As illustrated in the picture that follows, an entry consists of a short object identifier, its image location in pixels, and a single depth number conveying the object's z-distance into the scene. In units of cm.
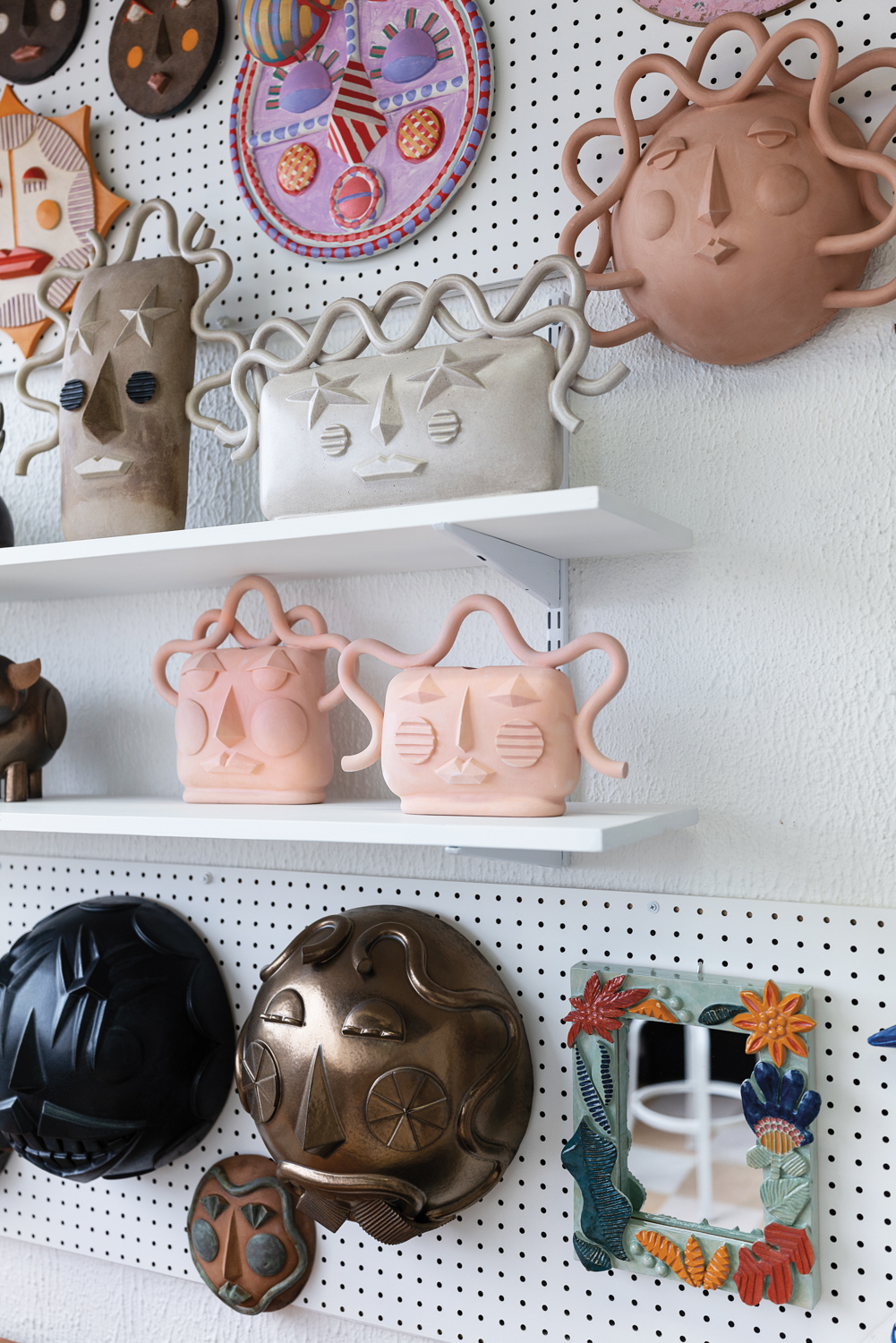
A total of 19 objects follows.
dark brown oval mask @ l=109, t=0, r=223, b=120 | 132
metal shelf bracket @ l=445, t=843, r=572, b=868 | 99
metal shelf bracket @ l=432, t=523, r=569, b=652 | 93
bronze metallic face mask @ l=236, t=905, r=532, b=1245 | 97
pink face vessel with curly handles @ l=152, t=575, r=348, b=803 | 111
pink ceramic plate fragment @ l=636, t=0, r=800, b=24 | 103
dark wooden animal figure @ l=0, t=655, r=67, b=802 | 123
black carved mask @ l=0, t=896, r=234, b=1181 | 113
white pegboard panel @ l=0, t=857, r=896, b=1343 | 96
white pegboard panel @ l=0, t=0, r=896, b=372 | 107
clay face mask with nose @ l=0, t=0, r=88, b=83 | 144
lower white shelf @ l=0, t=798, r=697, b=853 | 86
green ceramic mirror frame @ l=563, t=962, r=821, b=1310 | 95
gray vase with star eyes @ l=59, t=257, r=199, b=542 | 116
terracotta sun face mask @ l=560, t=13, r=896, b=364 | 91
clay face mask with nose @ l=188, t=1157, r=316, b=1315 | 119
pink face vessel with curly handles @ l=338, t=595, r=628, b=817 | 94
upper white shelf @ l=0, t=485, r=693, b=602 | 89
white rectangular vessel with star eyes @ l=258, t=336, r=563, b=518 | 93
